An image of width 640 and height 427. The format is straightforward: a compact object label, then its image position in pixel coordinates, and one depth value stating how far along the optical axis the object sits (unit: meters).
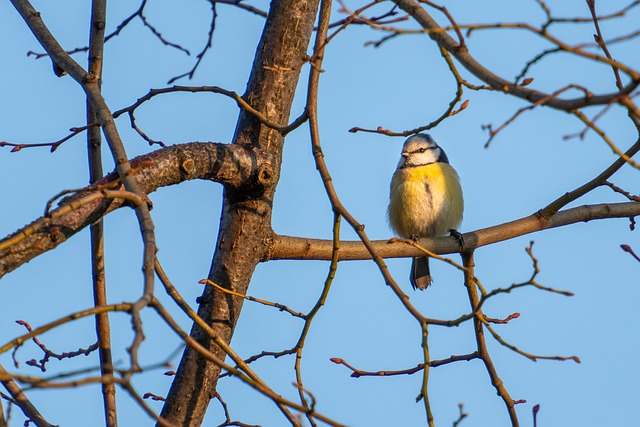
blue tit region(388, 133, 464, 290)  11.63
